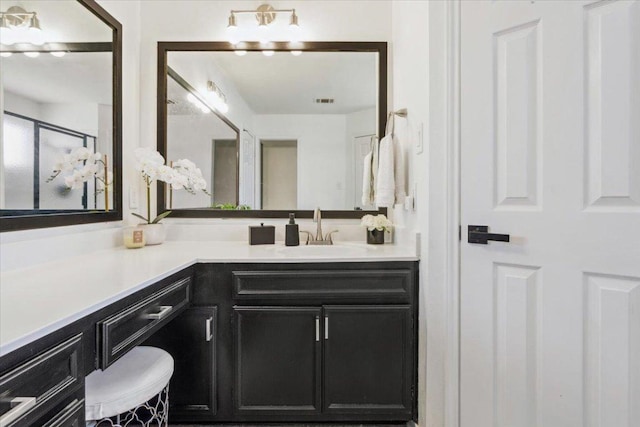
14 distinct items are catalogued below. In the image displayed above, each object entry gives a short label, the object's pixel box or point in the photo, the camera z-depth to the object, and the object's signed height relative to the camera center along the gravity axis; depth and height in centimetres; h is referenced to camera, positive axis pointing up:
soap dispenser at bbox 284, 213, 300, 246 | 195 -15
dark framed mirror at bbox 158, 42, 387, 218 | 210 +55
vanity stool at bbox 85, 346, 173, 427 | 96 -57
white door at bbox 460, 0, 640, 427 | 101 -1
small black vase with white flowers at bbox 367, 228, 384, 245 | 193 -16
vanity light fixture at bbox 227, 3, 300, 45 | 200 +119
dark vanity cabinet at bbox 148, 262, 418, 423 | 150 -64
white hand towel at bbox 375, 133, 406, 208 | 175 +20
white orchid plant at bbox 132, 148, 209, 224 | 183 +22
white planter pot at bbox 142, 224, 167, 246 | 184 -15
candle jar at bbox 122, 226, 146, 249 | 173 -16
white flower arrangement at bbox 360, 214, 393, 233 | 187 -8
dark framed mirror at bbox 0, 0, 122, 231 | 118 +42
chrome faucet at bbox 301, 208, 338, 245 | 202 -18
